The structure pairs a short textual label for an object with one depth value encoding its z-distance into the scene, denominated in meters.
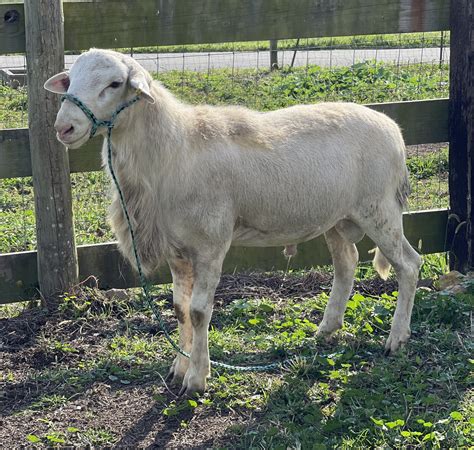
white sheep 4.43
